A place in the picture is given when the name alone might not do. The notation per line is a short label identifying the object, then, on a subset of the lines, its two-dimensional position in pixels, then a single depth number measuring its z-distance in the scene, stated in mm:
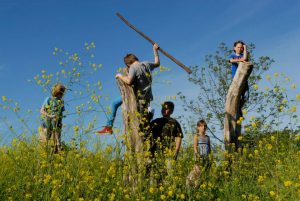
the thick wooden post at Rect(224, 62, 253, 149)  8336
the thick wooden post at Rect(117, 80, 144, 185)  5833
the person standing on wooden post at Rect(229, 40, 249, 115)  8594
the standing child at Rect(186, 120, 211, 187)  7332
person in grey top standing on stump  6883
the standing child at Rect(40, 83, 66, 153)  5961
